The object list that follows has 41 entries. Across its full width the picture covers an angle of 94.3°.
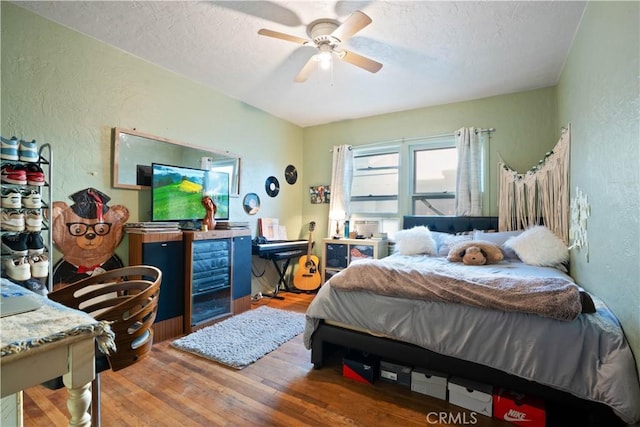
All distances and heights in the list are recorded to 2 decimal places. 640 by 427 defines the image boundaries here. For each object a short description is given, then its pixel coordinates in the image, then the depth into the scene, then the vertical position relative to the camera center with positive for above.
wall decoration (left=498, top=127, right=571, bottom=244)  2.57 +0.25
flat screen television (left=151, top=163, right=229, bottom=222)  2.82 +0.22
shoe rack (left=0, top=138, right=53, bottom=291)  1.86 +0.00
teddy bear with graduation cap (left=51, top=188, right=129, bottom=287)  2.27 -0.18
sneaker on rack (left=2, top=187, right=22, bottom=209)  1.82 +0.07
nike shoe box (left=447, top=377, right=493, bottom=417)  1.67 -1.03
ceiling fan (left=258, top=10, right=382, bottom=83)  1.97 +1.24
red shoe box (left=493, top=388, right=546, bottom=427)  1.54 -1.02
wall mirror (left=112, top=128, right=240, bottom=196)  2.62 +0.56
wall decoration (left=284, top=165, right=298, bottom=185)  4.62 +0.63
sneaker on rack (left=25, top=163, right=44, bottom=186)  1.94 +0.24
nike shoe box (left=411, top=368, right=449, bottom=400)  1.81 -1.03
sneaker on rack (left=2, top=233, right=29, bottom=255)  1.87 -0.22
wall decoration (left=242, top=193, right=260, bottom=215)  3.92 +0.14
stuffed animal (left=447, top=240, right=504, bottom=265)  2.66 -0.33
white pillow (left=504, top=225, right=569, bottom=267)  2.51 -0.27
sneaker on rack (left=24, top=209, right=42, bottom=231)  1.92 -0.06
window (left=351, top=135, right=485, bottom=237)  3.91 +0.49
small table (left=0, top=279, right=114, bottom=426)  0.71 -0.36
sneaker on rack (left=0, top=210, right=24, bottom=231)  1.83 -0.06
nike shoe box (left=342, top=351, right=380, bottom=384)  1.97 -1.03
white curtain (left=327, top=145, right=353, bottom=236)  4.44 +0.45
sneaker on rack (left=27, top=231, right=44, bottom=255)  1.93 -0.22
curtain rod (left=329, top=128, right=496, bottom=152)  3.58 +1.05
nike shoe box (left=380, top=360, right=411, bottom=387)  1.93 -1.04
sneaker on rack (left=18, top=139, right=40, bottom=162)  1.90 +0.38
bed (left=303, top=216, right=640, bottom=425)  1.35 -0.69
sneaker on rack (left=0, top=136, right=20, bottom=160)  1.82 +0.38
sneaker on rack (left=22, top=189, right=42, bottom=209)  1.91 +0.07
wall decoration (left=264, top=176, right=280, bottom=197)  4.25 +0.40
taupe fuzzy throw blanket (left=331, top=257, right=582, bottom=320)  1.47 -0.41
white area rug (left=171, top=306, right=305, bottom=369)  2.33 -1.11
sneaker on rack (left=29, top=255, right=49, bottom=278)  1.93 -0.36
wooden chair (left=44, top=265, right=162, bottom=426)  1.27 -0.48
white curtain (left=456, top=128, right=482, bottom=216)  3.56 +0.52
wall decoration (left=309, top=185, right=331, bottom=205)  4.68 +0.33
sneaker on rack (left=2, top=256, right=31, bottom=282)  1.84 -0.36
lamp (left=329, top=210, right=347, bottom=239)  4.44 -0.02
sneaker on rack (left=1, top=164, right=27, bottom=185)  1.84 +0.22
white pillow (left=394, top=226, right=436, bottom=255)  3.21 -0.29
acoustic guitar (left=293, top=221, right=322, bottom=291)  4.24 -0.86
